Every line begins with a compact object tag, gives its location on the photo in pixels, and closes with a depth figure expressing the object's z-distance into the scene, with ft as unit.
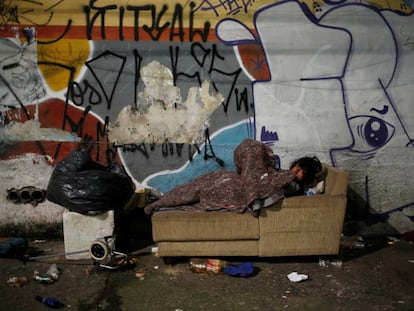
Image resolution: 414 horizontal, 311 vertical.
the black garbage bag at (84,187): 14.65
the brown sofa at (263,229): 14.19
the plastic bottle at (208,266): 14.12
